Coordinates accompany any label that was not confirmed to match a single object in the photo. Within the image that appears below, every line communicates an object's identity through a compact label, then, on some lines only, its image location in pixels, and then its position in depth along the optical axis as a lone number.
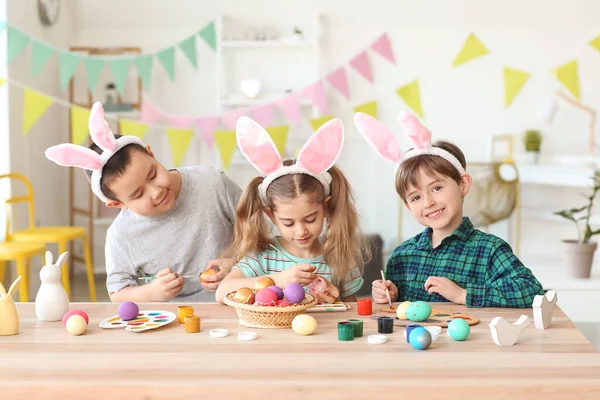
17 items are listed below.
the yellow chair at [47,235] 4.12
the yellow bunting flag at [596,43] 4.53
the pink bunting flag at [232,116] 5.12
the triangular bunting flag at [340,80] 5.25
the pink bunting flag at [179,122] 5.29
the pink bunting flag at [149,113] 5.10
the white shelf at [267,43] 5.35
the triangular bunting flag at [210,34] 4.76
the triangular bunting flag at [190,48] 4.78
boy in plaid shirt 1.74
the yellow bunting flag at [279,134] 4.46
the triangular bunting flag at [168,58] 4.70
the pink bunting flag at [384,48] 5.28
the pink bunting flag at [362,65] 5.21
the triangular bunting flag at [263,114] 5.11
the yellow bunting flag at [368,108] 4.79
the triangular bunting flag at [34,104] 3.96
